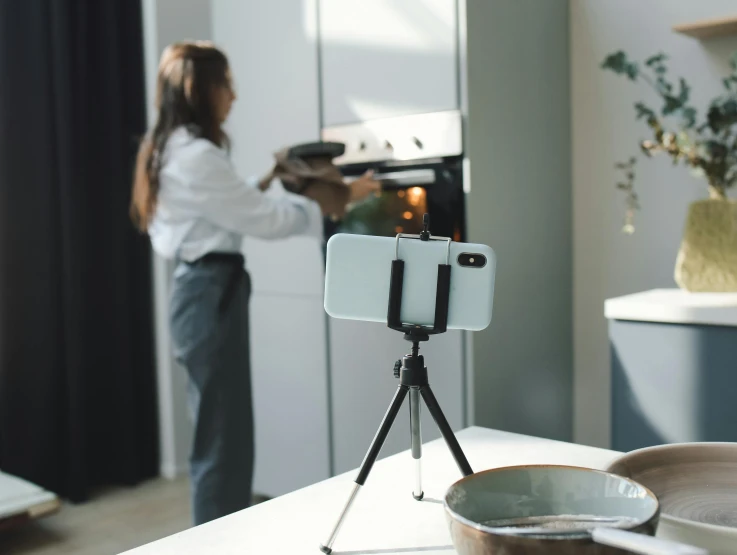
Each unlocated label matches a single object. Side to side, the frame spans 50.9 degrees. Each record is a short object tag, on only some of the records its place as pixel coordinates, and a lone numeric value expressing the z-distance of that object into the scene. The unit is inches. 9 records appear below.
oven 90.2
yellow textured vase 80.5
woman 87.4
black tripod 30.2
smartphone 30.1
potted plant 78.7
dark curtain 117.6
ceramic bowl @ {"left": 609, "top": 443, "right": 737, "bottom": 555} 26.9
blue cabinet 73.4
